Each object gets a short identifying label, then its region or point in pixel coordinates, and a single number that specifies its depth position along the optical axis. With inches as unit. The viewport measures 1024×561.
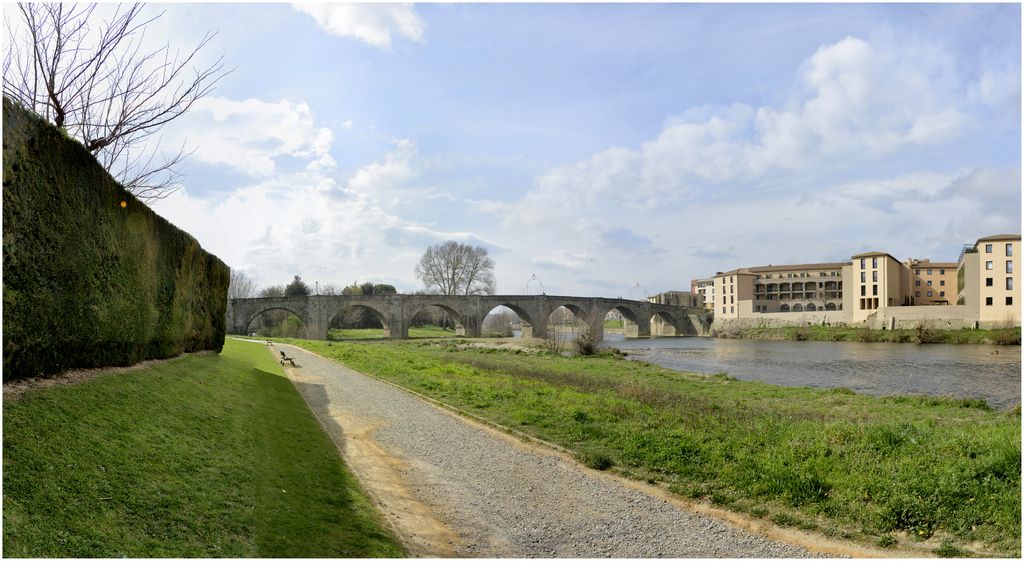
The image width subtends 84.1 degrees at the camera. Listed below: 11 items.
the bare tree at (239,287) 4025.6
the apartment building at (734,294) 3390.7
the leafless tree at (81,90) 394.3
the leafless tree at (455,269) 3356.3
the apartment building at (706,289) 4771.2
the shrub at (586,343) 1492.4
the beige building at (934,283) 3196.4
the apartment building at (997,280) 2163.5
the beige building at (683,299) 4928.6
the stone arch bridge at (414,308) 2436.5
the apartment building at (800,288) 3865.7
